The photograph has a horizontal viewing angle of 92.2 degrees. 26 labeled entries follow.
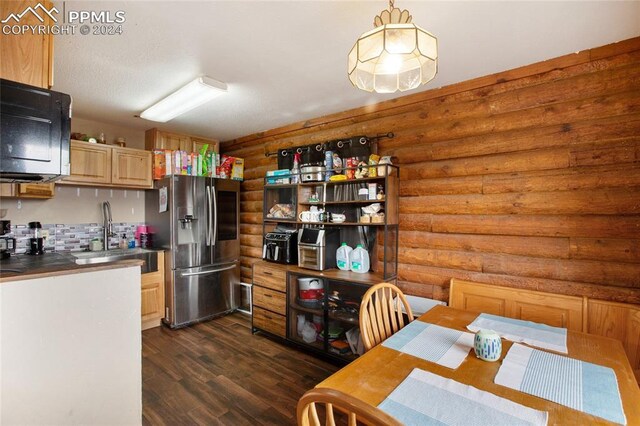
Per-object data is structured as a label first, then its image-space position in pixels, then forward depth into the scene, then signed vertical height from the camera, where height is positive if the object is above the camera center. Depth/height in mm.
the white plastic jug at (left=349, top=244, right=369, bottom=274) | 2949 -477
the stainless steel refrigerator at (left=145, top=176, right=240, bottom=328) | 3660 -404
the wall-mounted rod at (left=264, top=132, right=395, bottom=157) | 2957 +727
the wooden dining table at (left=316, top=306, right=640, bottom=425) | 1026 -657
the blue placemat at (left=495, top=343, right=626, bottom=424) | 1041 -654
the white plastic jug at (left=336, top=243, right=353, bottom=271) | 3081 -461
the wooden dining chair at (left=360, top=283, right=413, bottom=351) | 1624 -624
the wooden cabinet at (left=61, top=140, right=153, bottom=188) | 3320 +523
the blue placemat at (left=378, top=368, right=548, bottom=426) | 965 -655
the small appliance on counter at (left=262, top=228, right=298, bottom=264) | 3385 -398
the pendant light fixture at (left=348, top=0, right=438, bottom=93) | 1153 +640
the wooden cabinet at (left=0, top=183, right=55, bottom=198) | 3014 +208
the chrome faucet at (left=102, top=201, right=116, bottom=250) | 3742 -158
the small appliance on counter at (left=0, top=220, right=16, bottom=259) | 2637 -287
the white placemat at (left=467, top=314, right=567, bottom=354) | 1520 -652
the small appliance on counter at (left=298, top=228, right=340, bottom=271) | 3045 -367
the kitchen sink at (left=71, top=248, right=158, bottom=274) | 3323 -498
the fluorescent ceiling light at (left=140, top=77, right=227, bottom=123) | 2475 +1004
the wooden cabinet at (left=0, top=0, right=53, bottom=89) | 1449 +779
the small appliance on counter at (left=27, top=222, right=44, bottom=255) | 3160 -300
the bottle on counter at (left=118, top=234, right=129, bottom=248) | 3908 -407
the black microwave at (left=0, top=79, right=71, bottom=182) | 1311 +359
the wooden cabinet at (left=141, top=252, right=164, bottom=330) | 3566 -1016
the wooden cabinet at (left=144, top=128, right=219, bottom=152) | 3988 +952
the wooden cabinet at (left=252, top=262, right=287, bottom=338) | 3242 -949
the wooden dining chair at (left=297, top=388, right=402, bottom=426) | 685 -471
